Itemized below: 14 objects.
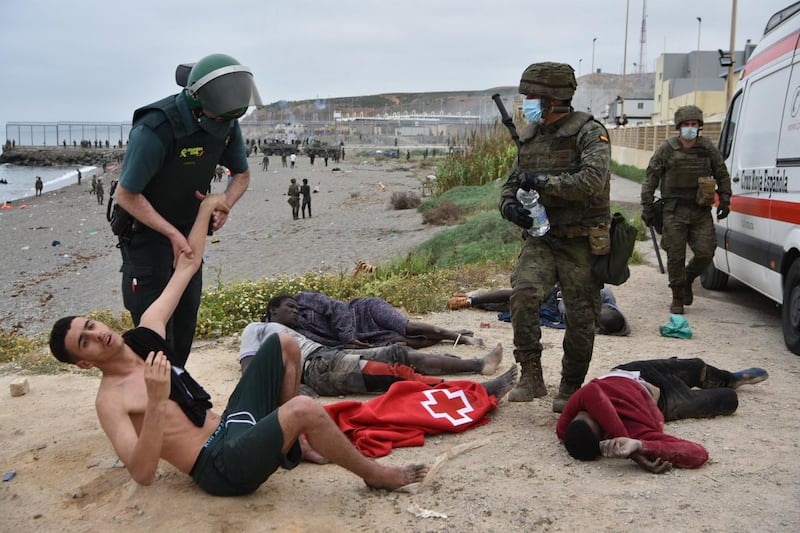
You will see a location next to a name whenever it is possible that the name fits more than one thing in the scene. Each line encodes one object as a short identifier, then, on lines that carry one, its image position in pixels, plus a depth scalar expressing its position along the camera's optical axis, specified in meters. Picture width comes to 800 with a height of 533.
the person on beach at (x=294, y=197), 25.08
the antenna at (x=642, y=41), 59.79
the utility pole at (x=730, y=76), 22.92
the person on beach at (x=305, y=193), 25.27
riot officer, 3.97
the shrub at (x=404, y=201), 25.28
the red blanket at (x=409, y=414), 4.48
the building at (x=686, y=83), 46.22
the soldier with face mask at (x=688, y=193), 8.02
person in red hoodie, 3.89
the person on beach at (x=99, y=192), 35.94
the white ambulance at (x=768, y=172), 6.59
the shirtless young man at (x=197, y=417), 3.27
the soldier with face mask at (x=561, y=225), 4.89
